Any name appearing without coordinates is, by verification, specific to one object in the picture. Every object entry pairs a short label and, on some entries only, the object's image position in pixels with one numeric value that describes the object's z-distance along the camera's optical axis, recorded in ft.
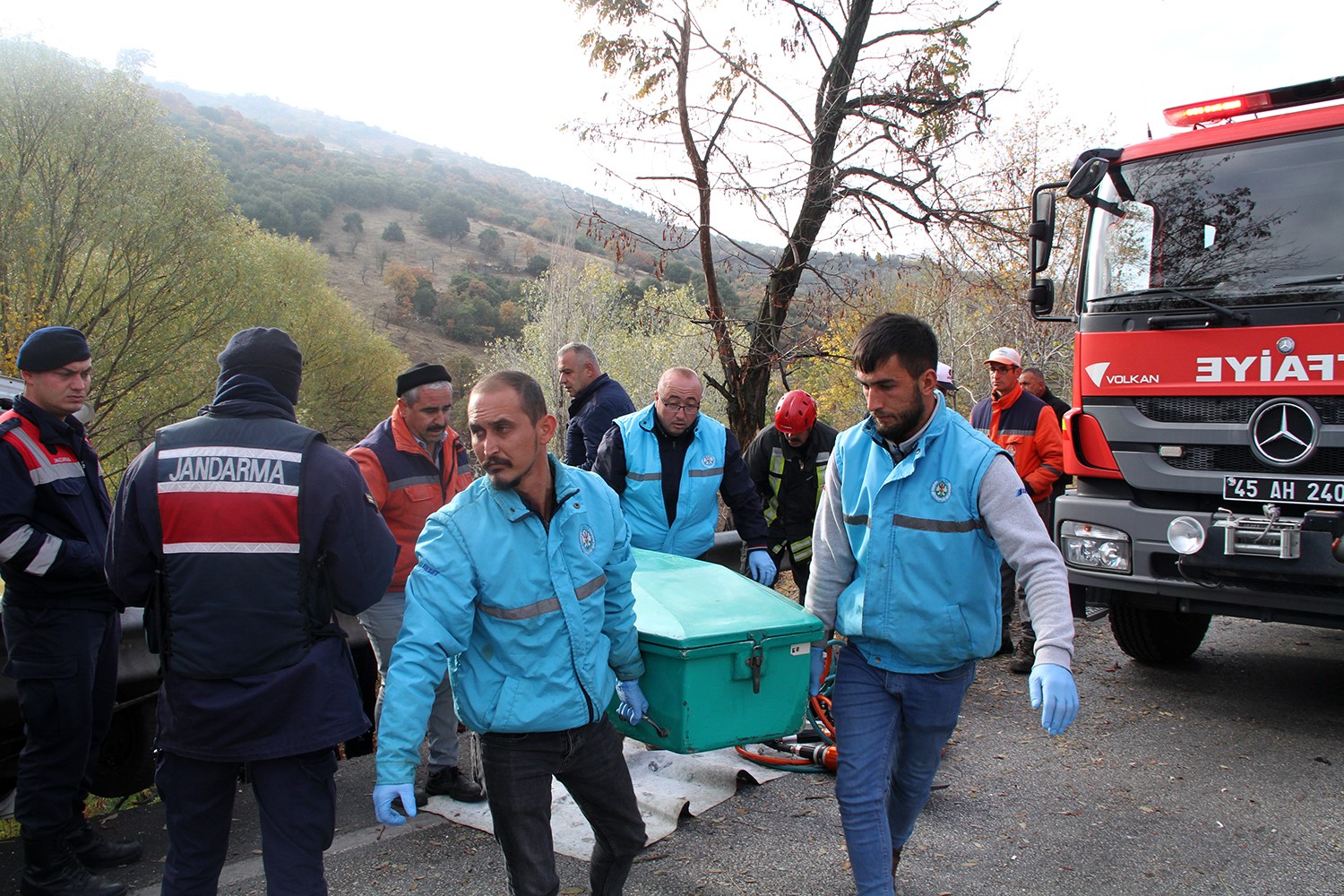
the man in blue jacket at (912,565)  9.43
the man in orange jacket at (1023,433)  21.81
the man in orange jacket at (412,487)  13.89
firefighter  19.83
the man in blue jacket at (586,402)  19.21
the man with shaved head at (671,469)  15.52
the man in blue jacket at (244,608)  8.39
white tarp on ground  13.01
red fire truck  15.79
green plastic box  9.54
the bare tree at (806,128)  31.58
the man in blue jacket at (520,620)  8.21
